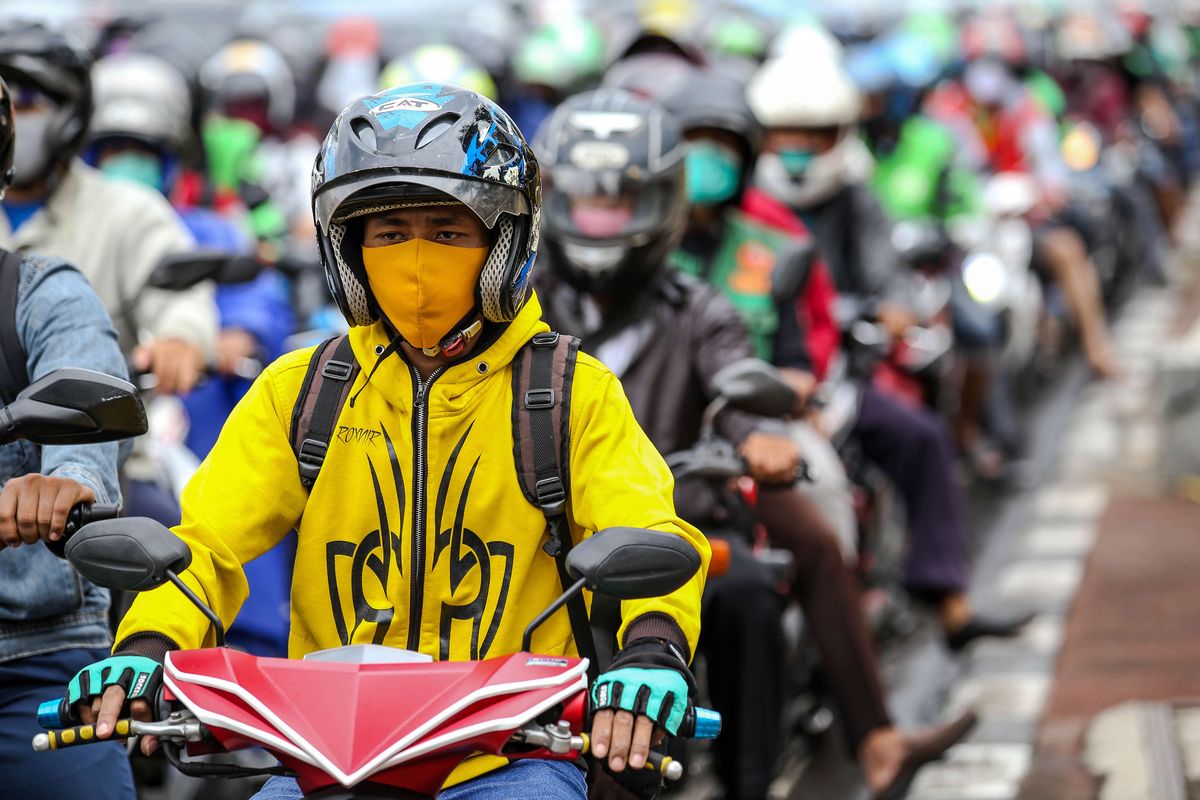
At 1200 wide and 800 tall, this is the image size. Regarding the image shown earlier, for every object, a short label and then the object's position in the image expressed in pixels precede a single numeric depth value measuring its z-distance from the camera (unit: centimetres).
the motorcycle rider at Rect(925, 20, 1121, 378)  2705
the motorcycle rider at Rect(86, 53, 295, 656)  1377
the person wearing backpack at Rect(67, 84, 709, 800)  694
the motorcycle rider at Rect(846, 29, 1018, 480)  2119
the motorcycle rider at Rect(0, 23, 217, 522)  1069
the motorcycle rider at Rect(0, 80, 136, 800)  743
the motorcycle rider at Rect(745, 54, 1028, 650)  1577
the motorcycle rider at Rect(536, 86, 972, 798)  1086
